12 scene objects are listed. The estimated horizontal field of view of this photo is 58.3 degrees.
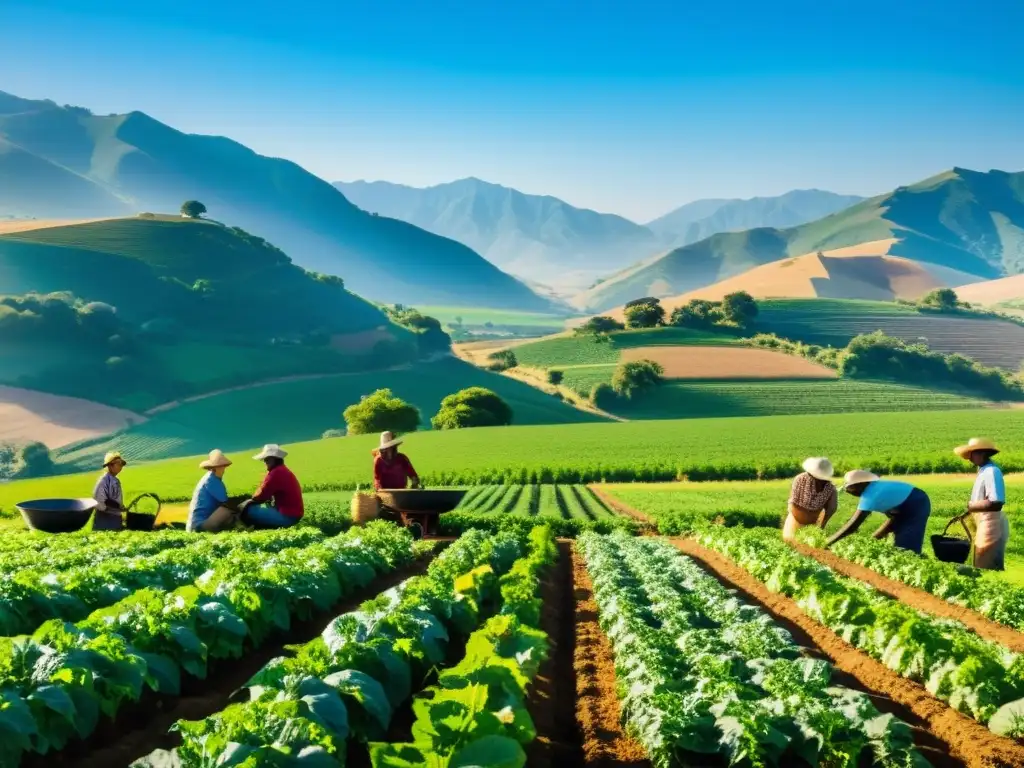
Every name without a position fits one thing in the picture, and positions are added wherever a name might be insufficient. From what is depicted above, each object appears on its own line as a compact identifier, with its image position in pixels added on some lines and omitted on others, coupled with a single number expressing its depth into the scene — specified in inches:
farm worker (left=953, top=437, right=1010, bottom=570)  528.1
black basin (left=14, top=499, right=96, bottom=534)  709.3
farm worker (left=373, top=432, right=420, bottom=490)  762.2
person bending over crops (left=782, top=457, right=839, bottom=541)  660.7
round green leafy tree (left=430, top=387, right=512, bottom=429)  3043.8
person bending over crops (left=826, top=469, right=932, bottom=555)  548.1
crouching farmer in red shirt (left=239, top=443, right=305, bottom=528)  666.2
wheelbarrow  735.7
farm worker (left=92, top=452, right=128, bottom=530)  700.0
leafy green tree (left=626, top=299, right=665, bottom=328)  4675.2
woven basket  757.9
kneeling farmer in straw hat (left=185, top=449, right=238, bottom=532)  673.0
